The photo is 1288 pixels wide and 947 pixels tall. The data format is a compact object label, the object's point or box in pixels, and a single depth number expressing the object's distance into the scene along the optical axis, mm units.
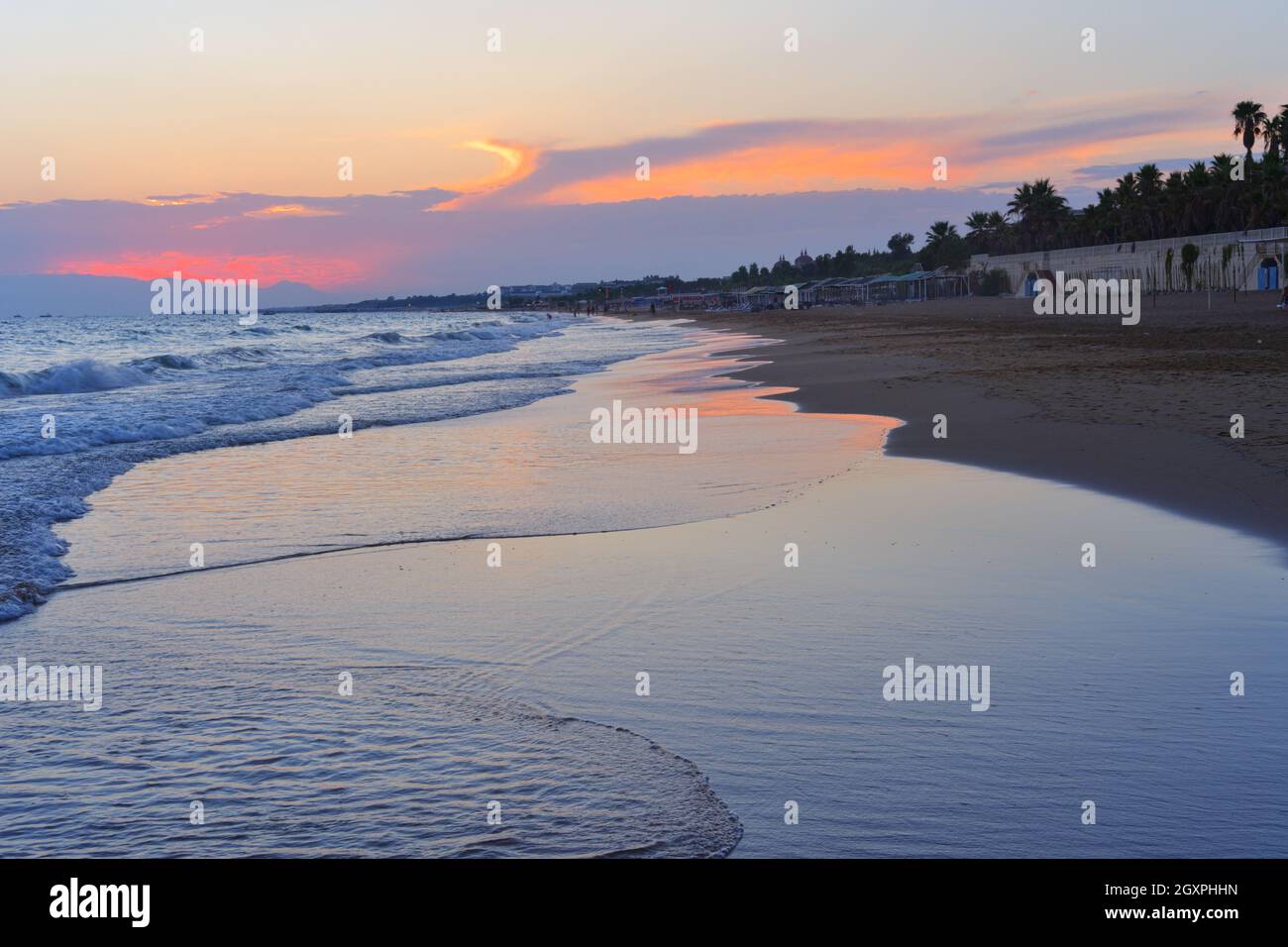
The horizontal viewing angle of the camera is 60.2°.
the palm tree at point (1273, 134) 84500
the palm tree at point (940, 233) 142938
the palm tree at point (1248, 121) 90562
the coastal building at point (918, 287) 107062
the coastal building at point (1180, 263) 56281
